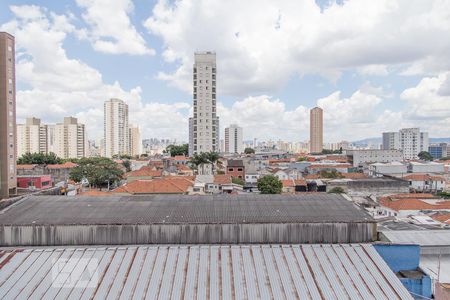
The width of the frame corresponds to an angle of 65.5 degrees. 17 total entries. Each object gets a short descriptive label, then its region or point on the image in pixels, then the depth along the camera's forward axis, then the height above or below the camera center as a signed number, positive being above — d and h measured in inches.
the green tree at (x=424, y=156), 5521.7 -152.1
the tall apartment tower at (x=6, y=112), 1568.7 +153.7
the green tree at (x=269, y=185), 1860.2 -209.7
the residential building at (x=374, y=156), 4387.3 -120.3
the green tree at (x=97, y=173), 2129.7 -163.5
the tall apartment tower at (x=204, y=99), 3469.5 +469.6
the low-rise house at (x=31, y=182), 1780.3 -182.1
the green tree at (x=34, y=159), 3272.6 -119.2
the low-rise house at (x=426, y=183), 2506.2 -262.6
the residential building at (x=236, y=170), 2618.1 -178.1
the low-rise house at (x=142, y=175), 2421.3 -201.8
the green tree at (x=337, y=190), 2034.7 -254.4
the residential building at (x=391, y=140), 7111.2 +134.9
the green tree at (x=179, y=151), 5113.2 -66.9
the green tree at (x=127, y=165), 3813.5 -205.8
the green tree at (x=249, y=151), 7306.1 -95.8
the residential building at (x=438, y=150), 7508.4 -75.8
